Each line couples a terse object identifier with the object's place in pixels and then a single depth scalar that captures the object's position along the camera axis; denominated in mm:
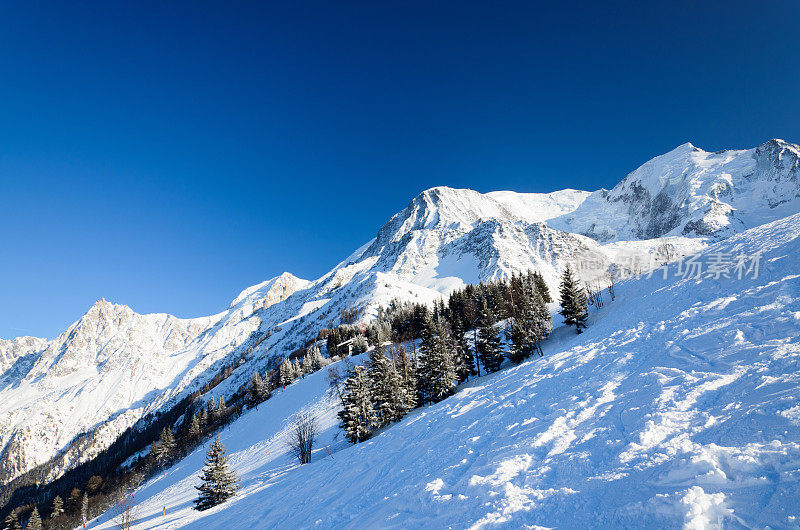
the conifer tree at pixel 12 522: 57450
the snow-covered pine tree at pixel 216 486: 27703
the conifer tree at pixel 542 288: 70538
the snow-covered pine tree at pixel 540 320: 43906
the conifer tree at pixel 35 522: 55634
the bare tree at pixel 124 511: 39031
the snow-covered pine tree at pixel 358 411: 33178
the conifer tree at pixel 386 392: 35969
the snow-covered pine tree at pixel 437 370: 38531
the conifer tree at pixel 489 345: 44188
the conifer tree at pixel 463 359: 44531
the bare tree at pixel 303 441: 33781
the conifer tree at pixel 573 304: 44812
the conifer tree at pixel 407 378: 37781
